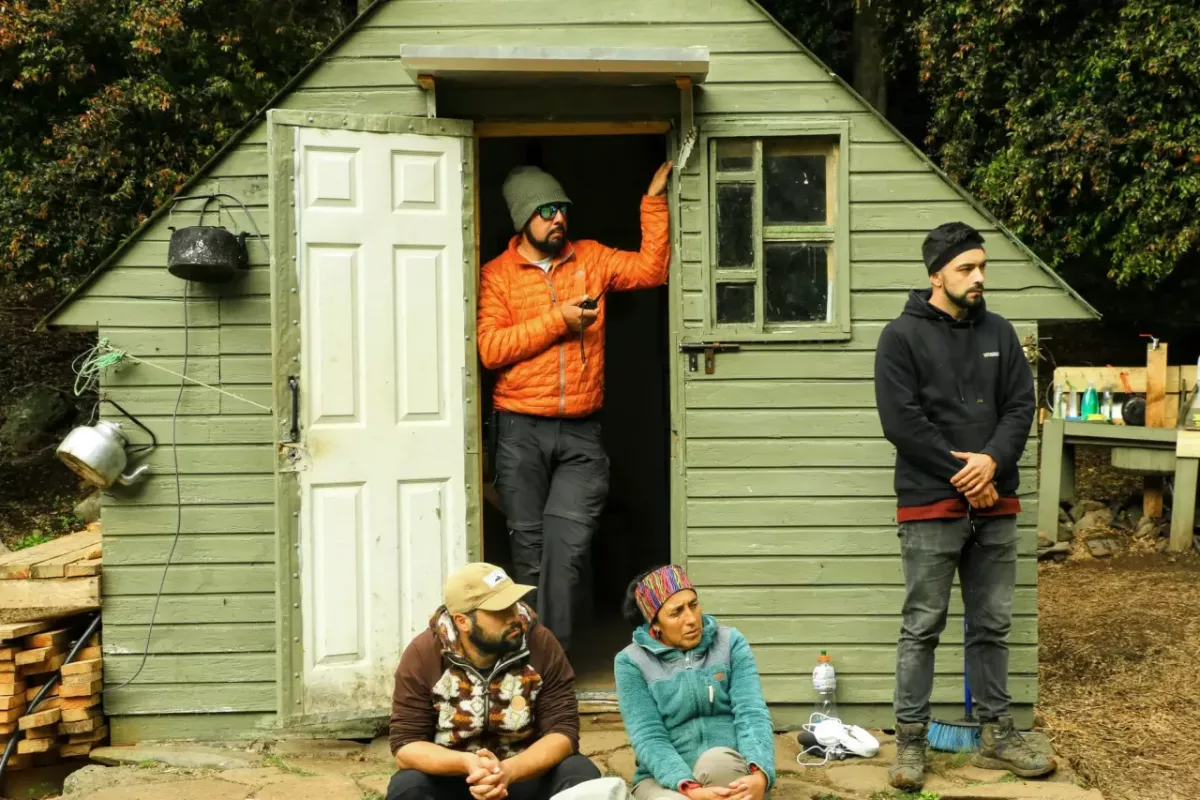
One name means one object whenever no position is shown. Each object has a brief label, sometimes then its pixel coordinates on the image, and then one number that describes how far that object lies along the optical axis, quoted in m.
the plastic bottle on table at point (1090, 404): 10.57
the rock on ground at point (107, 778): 5.23
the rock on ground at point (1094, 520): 11.35
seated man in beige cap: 4.03
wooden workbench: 9.57
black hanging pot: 5.43
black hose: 5.54
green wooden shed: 5.67
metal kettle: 5.42
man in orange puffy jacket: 5.61
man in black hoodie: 4.73
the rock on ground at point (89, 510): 11.62
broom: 5.18
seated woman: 4.12
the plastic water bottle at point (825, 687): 5.63
